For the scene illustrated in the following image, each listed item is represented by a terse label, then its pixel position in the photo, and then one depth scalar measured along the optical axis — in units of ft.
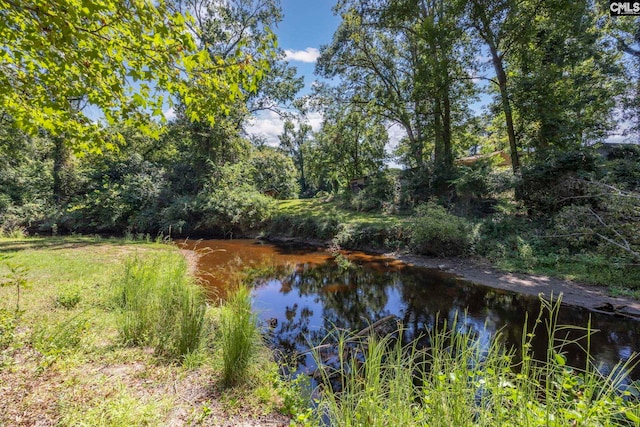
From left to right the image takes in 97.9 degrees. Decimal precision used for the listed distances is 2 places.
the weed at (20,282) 8.77
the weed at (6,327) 9.22
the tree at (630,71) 42.24
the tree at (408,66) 40.88
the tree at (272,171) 74.90
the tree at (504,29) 34.68
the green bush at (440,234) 30.78
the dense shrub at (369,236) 36.52
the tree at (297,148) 124.76
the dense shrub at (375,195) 51.39
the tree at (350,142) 58.80
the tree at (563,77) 34.73
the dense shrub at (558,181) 28.86
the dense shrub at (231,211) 50.44
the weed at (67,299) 13.33
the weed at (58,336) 9.17
